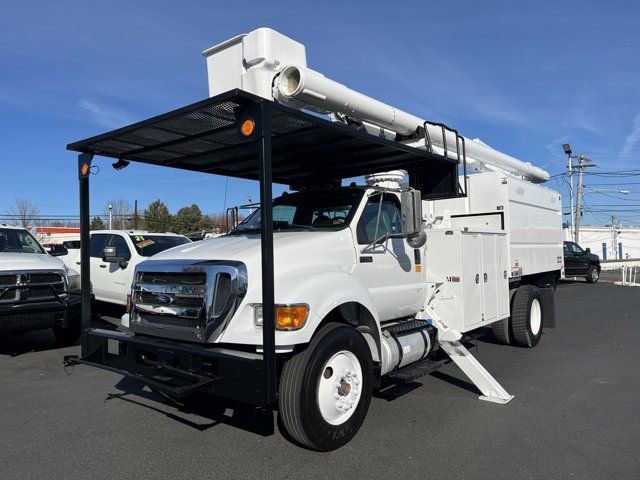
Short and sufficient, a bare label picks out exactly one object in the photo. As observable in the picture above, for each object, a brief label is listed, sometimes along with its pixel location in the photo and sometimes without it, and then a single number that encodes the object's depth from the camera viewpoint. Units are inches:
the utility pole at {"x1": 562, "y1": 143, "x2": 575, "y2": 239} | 1590.7
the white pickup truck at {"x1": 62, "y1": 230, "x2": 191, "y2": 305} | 398.9
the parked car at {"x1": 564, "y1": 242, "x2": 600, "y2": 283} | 898.7
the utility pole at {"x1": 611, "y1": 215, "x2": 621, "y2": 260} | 2399.1
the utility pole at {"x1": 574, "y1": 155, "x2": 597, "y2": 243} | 1510.6
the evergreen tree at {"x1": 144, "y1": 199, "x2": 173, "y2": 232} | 1914.4
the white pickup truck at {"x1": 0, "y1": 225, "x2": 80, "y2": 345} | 275.4
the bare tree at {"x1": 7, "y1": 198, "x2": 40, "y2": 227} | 1988.2
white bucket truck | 148.3
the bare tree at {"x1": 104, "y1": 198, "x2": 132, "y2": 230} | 2193.7
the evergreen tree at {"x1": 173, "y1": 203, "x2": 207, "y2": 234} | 1887.3
